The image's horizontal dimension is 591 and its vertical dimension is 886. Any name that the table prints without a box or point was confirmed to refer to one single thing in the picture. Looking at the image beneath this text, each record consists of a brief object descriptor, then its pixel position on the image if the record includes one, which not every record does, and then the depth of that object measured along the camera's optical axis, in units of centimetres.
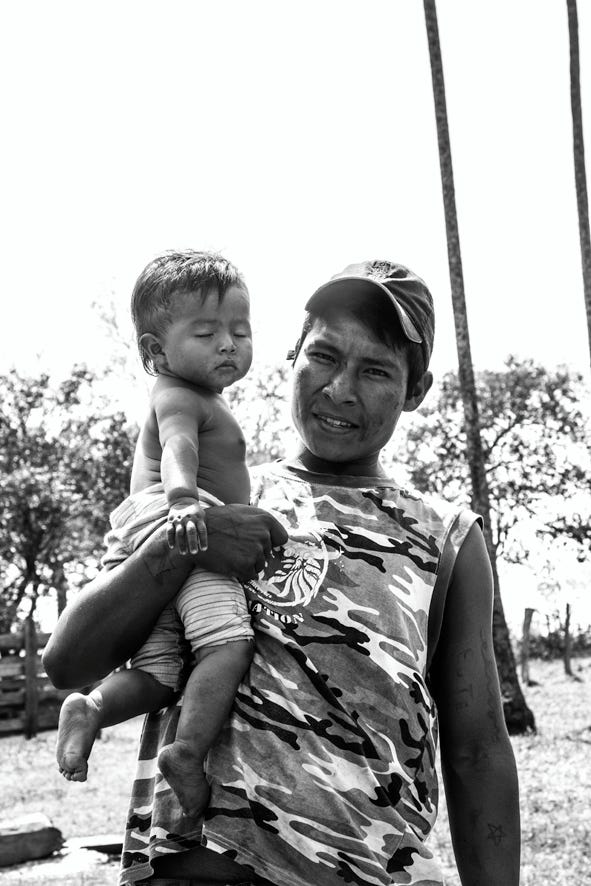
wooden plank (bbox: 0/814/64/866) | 802
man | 188
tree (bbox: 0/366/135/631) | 2488
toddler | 200
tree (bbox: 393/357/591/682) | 2564
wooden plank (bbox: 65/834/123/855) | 844
